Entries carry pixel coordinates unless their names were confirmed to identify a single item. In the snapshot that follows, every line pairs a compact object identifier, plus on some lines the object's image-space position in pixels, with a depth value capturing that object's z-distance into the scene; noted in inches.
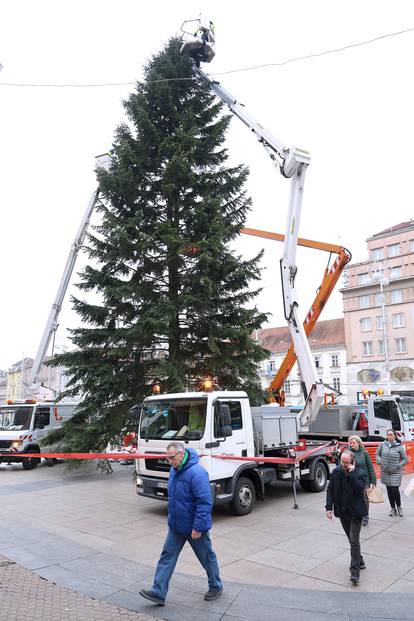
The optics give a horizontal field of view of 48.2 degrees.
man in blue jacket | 196.2
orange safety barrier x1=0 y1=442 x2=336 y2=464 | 369.1
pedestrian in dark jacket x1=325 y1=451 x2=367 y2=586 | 224.2
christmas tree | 576.1
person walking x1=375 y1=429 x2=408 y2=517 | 355.3
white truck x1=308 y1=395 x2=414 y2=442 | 725.3
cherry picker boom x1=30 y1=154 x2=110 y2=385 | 775.7
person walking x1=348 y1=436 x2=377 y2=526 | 332.2
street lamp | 1363.2
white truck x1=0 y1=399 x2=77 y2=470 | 693.9
